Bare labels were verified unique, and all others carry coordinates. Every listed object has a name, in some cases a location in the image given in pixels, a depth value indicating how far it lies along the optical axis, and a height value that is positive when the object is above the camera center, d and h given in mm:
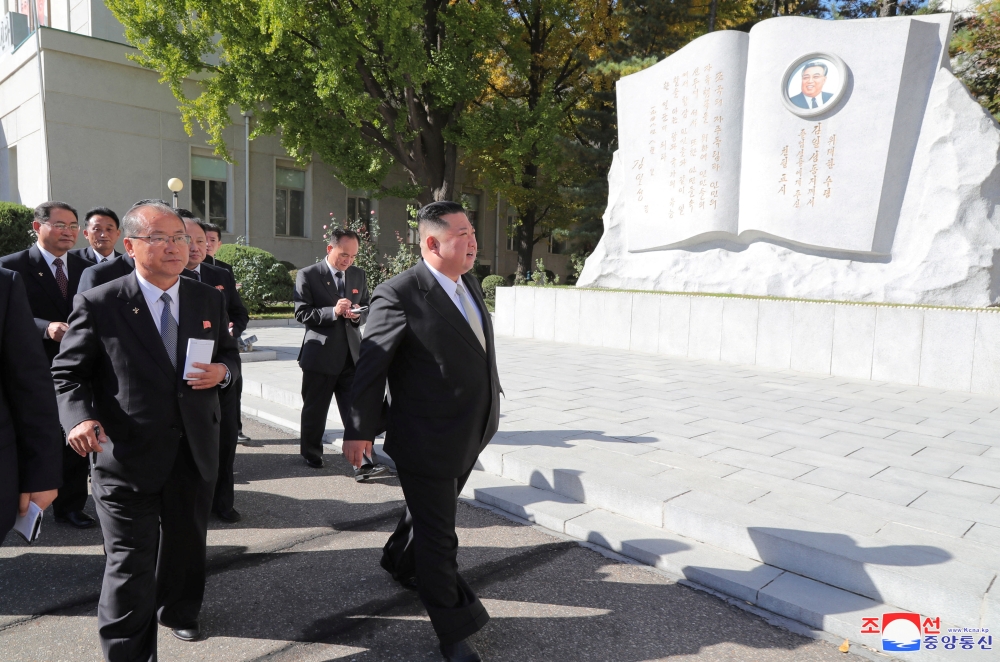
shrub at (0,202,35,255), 15586 +986
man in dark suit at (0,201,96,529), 4102 -69
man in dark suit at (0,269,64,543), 2152 -474
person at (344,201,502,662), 2691 -479
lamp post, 14664 +1940
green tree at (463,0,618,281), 19203 +5380
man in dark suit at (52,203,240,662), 2477 -576
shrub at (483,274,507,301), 20688 -89
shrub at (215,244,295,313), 16250 +21
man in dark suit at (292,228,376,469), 5176 -450
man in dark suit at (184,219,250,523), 4137 -769
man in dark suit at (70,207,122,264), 4500 +257
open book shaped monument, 9227 +1862
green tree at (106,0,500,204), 16109 +5278
